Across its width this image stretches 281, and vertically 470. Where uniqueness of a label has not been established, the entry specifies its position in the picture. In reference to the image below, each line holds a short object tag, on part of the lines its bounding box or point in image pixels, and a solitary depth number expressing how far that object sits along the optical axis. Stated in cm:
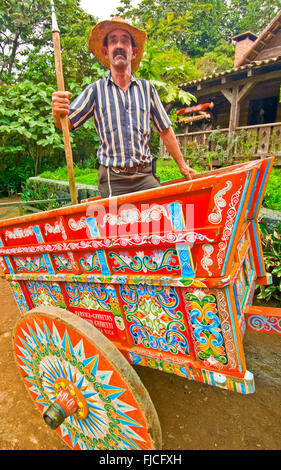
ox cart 97
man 180
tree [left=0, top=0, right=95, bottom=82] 1163
